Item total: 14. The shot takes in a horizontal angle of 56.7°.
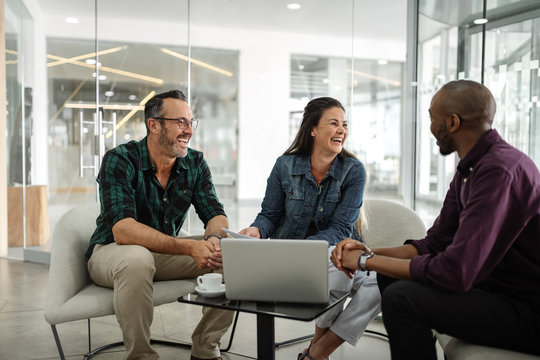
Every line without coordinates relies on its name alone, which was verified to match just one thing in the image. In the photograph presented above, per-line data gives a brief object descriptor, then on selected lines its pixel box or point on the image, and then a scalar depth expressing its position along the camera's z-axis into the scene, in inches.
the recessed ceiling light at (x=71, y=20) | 203.0
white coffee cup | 66.9
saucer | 65.0
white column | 196.9
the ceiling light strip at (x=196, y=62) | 201.9
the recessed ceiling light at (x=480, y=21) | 135.2
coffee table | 56.9
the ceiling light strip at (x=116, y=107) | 197.5
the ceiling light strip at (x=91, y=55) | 200.1
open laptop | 56.5
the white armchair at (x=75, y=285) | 79.2
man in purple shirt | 52.8
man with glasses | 79.4
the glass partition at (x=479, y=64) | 127.6
